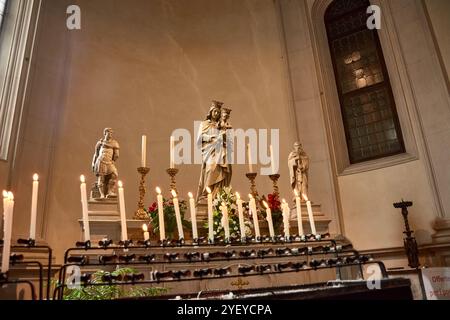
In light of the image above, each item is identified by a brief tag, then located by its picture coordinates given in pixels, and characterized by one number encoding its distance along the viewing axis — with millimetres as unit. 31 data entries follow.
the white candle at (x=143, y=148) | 5010
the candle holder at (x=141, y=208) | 4738
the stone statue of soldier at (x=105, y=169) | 4711
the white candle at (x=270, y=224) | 3214
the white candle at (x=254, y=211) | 3102
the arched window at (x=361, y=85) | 7266
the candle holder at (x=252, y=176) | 5377
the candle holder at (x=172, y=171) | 4945
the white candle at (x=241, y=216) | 2921
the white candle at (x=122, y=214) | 2422
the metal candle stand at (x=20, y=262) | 1657
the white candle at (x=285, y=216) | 3227
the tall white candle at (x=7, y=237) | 1735
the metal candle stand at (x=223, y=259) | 2136
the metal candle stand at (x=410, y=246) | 5422
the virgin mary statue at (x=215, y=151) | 5090
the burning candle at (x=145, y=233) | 2650
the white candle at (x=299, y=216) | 3232
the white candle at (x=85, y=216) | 2262
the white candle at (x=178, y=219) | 2646
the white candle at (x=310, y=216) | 3242
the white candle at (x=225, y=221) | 2922
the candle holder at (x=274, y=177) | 5617
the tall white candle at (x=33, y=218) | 2074
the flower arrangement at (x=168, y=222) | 4512
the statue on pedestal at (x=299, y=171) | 5586
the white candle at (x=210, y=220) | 2772
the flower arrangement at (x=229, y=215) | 4340
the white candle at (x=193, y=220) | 2735
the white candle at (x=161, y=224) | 2594
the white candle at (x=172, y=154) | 5054
